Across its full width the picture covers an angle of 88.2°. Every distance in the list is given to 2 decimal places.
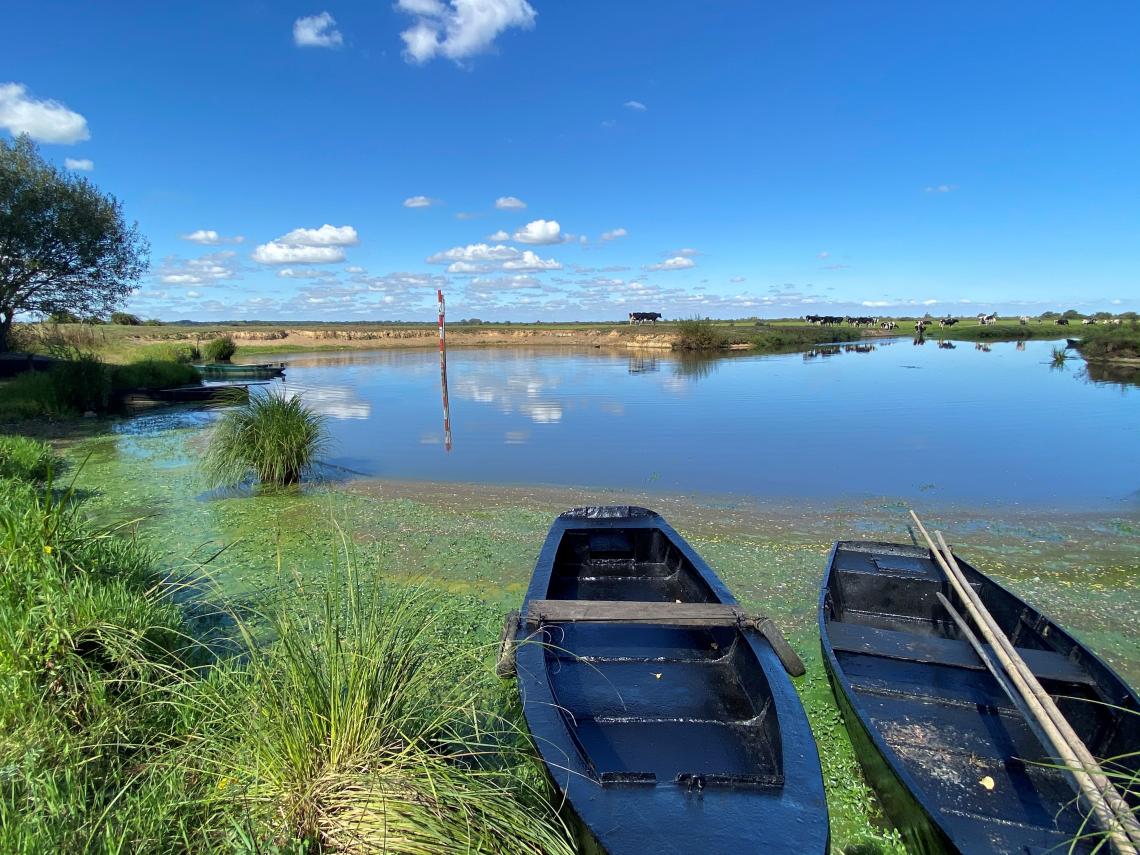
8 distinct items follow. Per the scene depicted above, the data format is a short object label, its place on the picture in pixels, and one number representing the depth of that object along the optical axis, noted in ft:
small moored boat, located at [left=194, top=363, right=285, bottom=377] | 90.74
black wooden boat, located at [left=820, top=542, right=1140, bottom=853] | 9.70
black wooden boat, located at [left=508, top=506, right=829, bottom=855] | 7.67
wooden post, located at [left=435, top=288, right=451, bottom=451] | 46.15
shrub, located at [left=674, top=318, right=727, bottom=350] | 169.07
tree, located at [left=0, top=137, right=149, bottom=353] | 57.16
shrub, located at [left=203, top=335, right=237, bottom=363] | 112.37
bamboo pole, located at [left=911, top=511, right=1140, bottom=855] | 6.89
